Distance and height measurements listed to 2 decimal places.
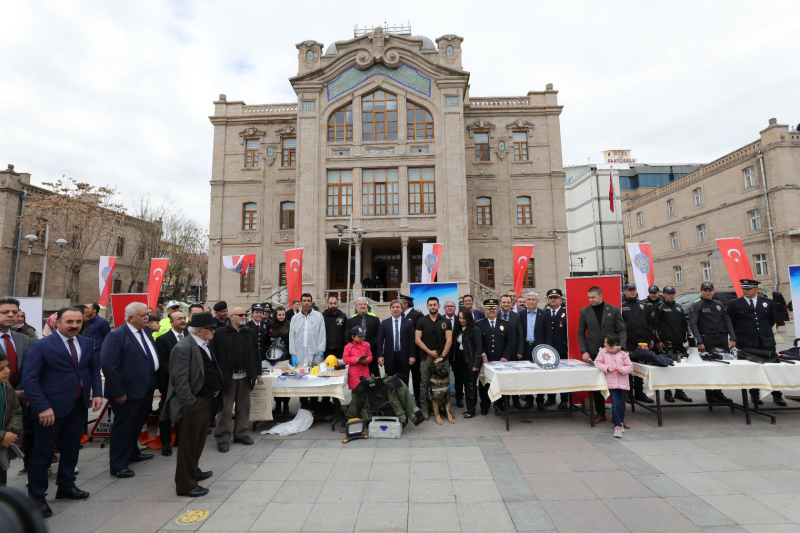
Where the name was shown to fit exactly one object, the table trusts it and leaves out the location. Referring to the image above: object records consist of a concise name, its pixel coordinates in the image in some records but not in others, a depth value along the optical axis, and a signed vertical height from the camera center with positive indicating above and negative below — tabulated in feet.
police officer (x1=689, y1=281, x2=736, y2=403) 26.48 -1.68
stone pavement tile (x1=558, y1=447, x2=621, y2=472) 16.65 -6.97
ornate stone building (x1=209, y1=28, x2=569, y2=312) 75.61 +26.25
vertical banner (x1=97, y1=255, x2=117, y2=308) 50.37 +4.14
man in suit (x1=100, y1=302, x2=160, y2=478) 16.47 -3.18
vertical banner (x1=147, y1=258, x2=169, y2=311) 49.47 +3.92
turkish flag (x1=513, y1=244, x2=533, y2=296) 53.06 +5.89
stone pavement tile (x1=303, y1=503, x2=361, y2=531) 12.51 -6.98
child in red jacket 23.63 -3.22
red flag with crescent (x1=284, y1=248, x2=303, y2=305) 50.26 +3.90
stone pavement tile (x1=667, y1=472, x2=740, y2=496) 14.33 -6.88
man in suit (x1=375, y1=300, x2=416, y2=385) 25.43 -2.65
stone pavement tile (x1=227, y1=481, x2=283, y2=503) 14.48 -7.05
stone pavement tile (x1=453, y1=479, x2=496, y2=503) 14.12 -6.95
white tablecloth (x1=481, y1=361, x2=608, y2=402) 21.58 -4.33
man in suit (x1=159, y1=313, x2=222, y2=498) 14.78 -3.43
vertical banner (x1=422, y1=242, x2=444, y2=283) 52.21 +5.85
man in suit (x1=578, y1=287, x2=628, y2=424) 23.15 -1.54
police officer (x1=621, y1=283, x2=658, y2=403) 25.95 -1.64
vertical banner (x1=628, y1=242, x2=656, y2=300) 43.60 +3.63
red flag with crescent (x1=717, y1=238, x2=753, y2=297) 37.24 +3.71
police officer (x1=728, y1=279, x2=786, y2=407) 25.66 -1.38
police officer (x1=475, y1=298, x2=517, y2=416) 25.35 -2.40
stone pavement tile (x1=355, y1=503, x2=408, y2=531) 12.44 -6.97
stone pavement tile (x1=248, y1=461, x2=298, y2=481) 16.28 -7.07
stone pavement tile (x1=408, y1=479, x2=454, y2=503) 14.12 -6.96
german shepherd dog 24.03 -5.15
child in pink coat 21.22 -3.80
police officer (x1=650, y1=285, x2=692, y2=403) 26.55 -1.70
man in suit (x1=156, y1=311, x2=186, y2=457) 19.45 -2.47
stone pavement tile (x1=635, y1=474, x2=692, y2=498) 14.29 -6.90
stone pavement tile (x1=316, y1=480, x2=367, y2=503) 14.27 -7.00
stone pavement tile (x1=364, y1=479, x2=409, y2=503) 14.20 -6.98
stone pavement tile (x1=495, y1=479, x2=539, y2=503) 14.10 -6.94
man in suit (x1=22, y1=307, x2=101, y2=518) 13.74 -3.22
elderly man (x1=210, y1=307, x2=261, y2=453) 20.01 -3.32
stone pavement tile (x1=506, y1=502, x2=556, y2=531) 12.33 -6.95
